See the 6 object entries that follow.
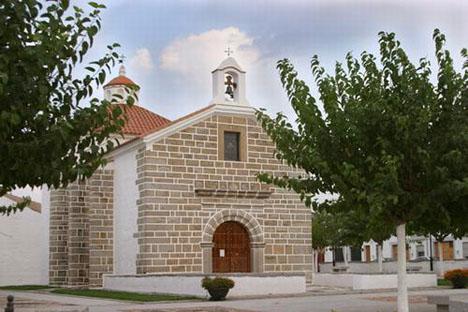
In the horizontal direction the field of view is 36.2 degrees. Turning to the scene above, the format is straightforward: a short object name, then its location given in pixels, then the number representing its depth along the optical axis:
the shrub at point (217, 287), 19.36
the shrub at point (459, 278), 24.17
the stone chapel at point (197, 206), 23.33
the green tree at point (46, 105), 7.95
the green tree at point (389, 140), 11.35
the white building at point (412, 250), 49.86
